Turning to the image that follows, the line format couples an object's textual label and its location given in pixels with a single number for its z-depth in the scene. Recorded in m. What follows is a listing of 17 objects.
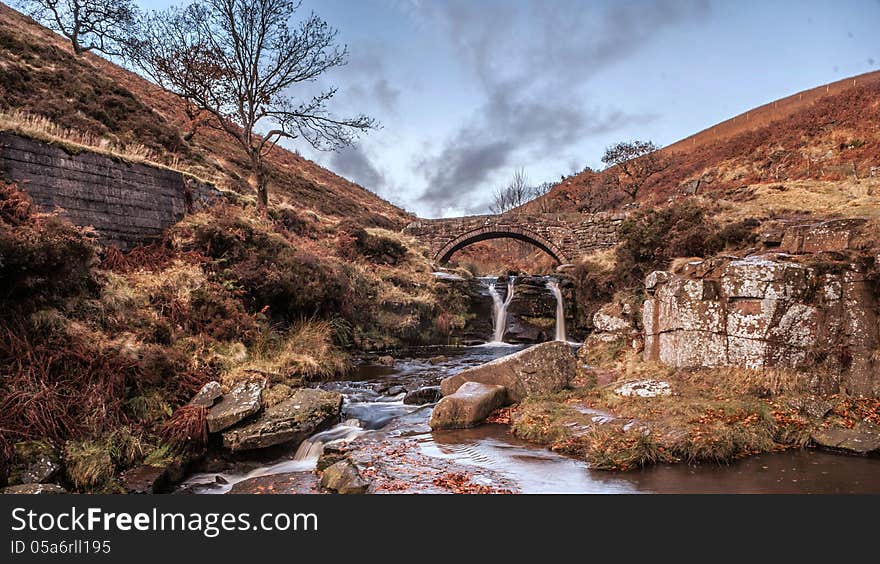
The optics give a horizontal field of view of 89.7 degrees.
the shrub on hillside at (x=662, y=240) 9.75
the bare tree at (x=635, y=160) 34.56
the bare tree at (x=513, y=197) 56.50
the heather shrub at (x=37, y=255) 5.91
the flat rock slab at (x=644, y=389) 6.71
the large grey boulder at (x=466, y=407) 6.72
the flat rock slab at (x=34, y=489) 4.09
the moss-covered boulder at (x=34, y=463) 4.43
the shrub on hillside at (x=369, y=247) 17.92
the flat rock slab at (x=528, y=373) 7.61
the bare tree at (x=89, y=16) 23.30
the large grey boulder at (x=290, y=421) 5.98
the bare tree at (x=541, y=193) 49.59
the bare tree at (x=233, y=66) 16.22
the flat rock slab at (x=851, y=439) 5.12
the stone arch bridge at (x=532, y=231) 23.86
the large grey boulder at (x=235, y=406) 6.12
